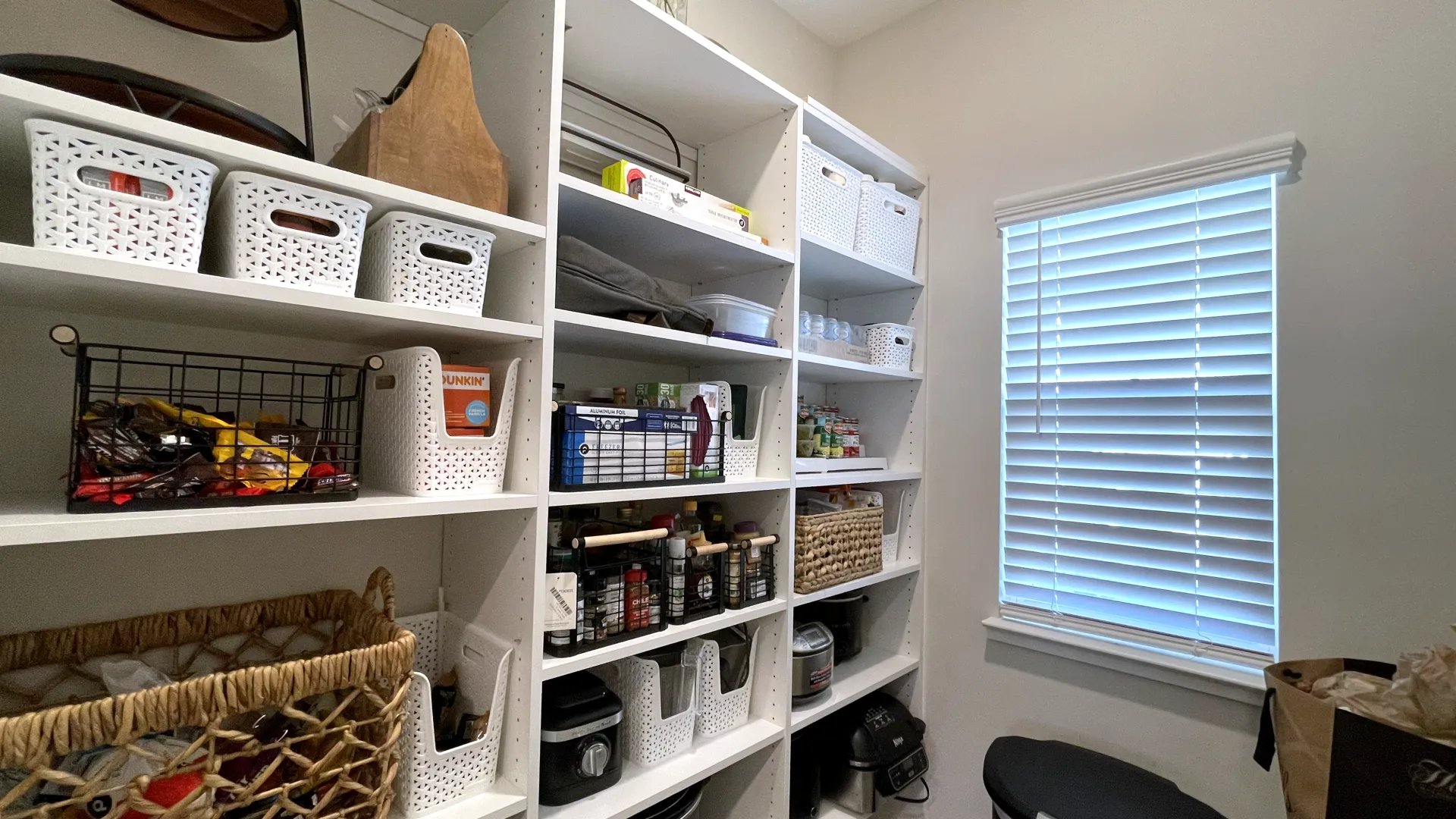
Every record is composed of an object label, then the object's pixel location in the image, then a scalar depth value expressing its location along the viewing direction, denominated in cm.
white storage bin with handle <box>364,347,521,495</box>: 95
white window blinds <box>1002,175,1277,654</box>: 148
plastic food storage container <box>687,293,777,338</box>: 142
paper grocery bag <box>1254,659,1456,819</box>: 92
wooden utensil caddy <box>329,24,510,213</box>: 92
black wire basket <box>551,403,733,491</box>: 112
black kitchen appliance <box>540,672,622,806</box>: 110
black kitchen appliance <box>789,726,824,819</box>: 169
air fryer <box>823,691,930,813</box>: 173
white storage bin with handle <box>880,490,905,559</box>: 195
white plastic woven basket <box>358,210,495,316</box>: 92
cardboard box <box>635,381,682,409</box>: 136
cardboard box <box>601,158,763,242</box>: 125
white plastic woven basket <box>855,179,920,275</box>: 179
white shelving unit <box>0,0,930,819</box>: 79
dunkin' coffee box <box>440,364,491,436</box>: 100
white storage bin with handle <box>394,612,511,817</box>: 95
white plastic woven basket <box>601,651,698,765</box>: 126
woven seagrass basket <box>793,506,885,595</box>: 156
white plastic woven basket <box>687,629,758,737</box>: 138
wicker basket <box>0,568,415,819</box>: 66
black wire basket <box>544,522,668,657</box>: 112
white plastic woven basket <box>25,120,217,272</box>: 66
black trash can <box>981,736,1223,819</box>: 131
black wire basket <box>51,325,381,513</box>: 72
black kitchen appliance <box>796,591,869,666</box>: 190
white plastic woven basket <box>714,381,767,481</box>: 146
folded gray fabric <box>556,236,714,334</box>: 114
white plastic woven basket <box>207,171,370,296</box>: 79
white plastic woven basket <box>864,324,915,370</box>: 188
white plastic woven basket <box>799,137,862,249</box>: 158
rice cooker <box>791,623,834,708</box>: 158
